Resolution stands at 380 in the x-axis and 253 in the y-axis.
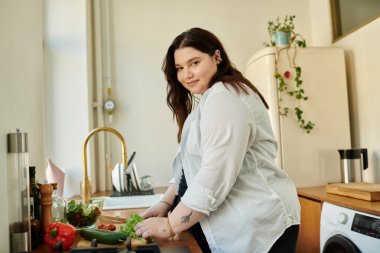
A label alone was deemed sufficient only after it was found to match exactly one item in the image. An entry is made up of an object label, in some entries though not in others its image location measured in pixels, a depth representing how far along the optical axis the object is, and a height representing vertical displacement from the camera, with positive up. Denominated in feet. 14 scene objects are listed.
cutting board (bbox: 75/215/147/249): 3.06 -0.90
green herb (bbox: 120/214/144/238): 3.29 -0.80
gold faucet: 6.12 -0.70
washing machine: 5.00 -1.53
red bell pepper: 3.06 -0.79
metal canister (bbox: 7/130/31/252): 2.91 -0.39
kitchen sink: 5.88 -1.04
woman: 3.18 -0.33
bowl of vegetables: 3.92 -0.79
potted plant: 7.81 +1.11
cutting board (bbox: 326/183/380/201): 5.57 -0.99
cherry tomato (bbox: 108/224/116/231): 3.61 -0.86
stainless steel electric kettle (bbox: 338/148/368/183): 7.23 -0.66
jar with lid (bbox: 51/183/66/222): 3.82 -0.68
